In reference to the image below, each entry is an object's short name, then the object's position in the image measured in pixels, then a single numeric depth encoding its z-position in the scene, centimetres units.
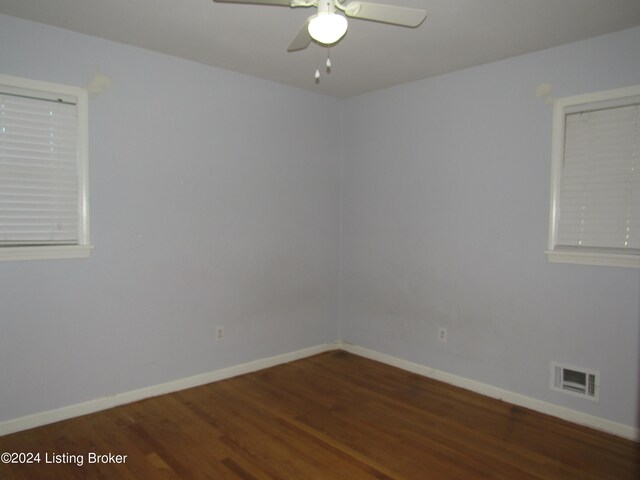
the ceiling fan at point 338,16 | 172
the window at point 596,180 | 272
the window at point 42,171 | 268
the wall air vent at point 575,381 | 287
